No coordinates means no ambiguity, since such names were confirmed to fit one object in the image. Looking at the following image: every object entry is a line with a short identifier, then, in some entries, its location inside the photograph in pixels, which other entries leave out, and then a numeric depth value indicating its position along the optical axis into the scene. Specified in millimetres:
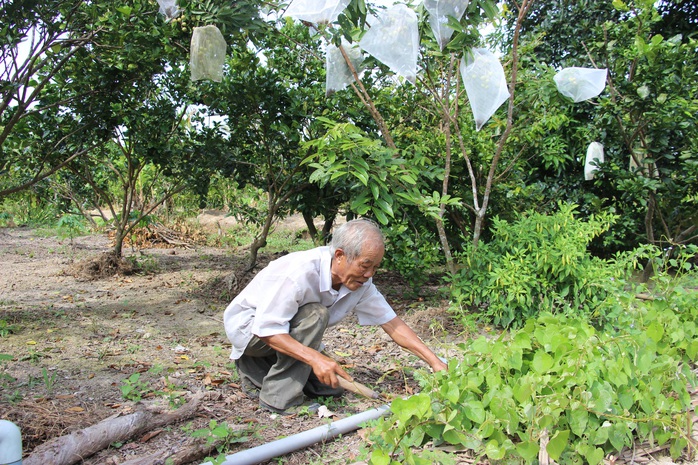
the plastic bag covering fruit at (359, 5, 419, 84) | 3598
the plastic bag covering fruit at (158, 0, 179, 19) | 3666
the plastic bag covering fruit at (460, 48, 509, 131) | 3744
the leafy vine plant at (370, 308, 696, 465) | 2057
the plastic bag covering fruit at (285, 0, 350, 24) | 3387
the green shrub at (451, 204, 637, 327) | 3729
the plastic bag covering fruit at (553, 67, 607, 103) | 4117
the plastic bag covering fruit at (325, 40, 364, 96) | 4043
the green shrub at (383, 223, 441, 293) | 4668
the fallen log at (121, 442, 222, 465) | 2055
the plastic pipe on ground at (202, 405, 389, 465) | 2094
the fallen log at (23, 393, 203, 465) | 2027
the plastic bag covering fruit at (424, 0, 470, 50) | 3518
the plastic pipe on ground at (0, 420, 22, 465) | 1537
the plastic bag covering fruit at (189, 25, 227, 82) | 3742
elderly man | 2438
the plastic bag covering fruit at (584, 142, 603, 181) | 5656
